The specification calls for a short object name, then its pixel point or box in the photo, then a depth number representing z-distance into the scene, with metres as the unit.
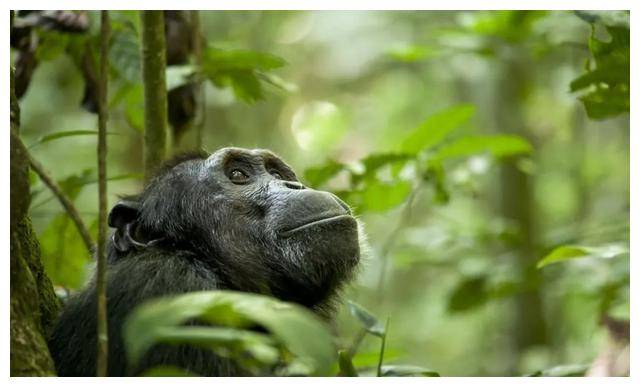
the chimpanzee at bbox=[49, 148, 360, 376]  8.62
